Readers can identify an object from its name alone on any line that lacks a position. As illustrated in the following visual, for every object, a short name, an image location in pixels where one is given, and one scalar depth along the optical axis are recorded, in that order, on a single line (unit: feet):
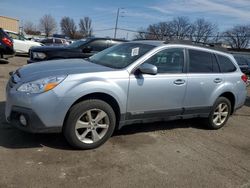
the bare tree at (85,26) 210.22
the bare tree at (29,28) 226.32
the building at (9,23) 109.41
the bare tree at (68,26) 217.60
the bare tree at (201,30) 156.43
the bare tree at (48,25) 229.87
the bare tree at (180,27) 157.88
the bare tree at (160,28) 154.93
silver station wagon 8.49
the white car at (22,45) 38.38
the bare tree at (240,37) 158.20
